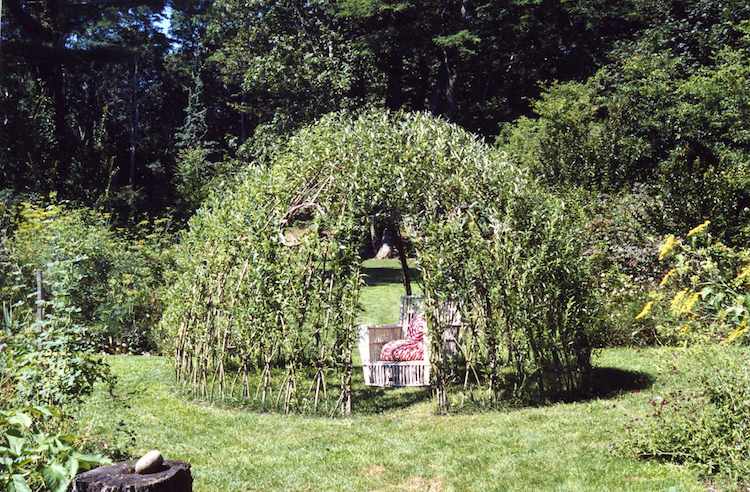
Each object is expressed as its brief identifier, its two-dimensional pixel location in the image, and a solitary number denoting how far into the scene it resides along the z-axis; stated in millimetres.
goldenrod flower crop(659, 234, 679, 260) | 4816
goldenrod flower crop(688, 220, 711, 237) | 4957
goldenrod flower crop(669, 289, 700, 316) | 4514
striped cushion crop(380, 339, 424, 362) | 9102
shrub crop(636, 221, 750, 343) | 4688
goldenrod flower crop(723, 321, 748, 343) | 4387
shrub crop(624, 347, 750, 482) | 5258
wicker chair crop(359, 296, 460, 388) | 8602
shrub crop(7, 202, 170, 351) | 11461
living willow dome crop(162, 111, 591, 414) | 7555
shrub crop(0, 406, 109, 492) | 2762
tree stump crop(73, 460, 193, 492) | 3465
